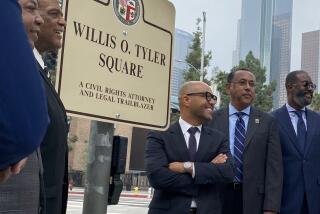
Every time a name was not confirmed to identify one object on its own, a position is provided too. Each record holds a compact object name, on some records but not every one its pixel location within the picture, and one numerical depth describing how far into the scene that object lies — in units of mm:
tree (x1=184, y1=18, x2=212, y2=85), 33031
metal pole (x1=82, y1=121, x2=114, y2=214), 2697
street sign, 2477
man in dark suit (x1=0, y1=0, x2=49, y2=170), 798
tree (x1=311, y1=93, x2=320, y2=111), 33281
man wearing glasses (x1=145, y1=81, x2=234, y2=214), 3416
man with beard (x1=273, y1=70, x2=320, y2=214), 4191
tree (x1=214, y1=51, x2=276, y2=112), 32031
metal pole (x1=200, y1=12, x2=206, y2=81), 29688
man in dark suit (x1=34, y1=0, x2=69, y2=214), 2150
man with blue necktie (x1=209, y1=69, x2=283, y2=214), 4000
